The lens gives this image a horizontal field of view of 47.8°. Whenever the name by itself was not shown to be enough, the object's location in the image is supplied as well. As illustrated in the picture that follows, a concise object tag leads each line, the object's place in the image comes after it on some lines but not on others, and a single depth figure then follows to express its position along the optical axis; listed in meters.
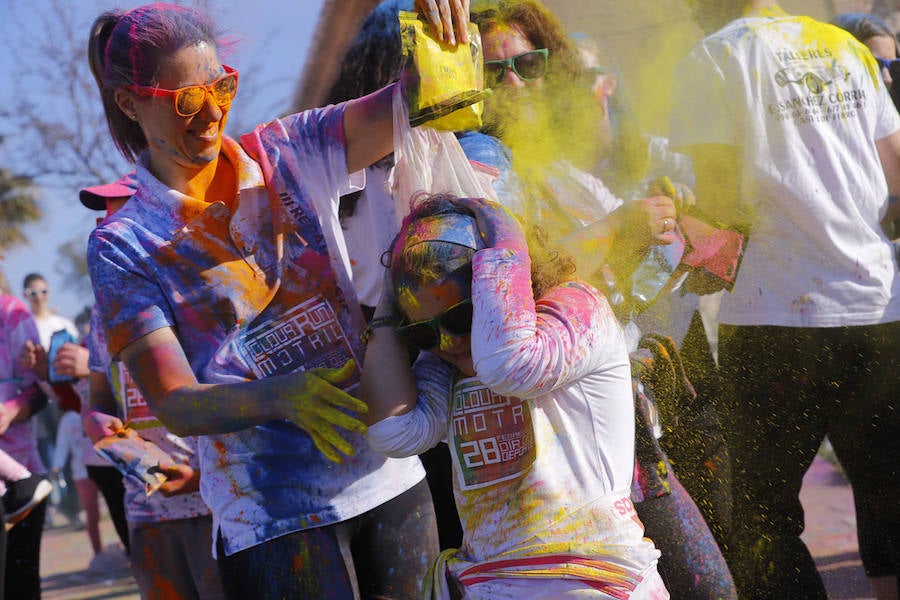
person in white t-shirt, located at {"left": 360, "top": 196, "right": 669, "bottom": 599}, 1.87
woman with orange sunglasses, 2.11
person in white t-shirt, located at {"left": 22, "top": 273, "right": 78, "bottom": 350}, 7.14
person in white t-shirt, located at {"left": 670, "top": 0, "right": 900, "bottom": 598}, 2.92
